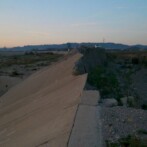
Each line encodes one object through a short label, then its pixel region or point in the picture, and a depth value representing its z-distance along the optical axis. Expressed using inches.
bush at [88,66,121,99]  291.6
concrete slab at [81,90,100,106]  198.0
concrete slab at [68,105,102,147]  136.2
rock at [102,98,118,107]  199.6
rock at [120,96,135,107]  230.9
